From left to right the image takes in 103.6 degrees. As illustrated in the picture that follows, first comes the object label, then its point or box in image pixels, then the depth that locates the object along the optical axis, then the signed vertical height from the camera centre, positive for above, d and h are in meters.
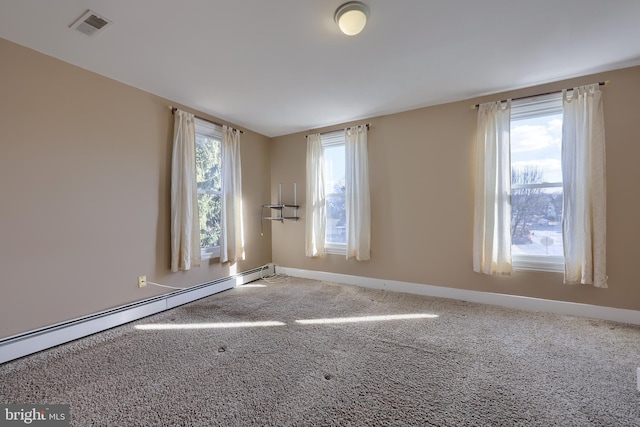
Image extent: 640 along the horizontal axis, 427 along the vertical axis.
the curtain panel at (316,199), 4.02 +0.25
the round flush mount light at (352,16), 1.65 +1.33
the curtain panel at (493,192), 2.80 +0.25
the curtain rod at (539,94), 2.44 +1.28
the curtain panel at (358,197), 3.62 +0.25
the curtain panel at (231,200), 3.56 +0.21
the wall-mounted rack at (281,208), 4.31 +0.11
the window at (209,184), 3.39 +0.43
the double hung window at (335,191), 3.97 +0.37
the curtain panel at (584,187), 2.42 +0.26
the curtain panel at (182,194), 2.95 +0.24
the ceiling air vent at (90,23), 1.72 +1.36
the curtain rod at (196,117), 3.01 +1.28
